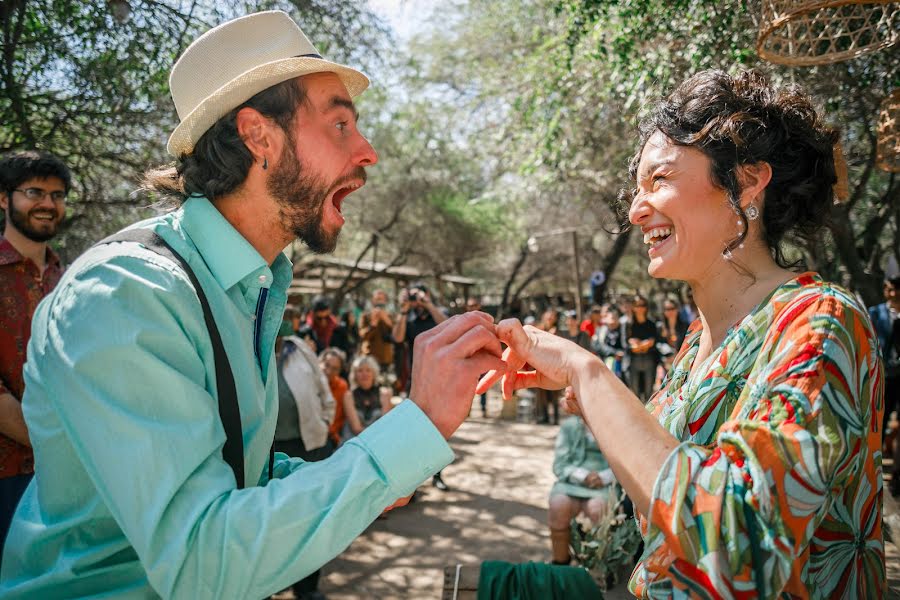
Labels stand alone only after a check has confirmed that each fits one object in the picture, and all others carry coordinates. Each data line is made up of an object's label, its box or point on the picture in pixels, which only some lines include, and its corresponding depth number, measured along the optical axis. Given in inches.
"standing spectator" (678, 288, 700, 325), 552.8
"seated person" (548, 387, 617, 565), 207.5
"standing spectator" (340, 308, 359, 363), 560.1
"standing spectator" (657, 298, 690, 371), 443.2
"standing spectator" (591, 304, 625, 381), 435.8
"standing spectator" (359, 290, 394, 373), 473.1
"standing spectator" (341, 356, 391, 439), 321.4
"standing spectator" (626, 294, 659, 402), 435.8
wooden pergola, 771.4
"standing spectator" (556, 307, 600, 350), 424.6
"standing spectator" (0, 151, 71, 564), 114.5
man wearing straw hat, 44.1
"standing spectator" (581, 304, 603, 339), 512.1
